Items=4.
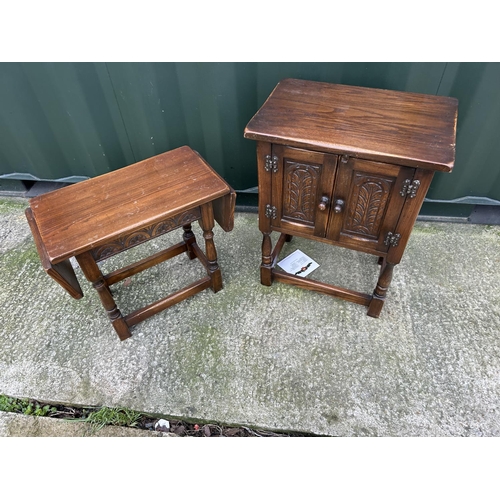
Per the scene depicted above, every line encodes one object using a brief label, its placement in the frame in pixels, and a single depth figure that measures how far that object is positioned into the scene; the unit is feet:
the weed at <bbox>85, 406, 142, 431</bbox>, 6.14
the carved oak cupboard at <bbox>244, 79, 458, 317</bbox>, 4.99
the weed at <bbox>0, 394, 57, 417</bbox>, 6.33
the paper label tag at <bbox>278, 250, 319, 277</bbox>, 8.07
